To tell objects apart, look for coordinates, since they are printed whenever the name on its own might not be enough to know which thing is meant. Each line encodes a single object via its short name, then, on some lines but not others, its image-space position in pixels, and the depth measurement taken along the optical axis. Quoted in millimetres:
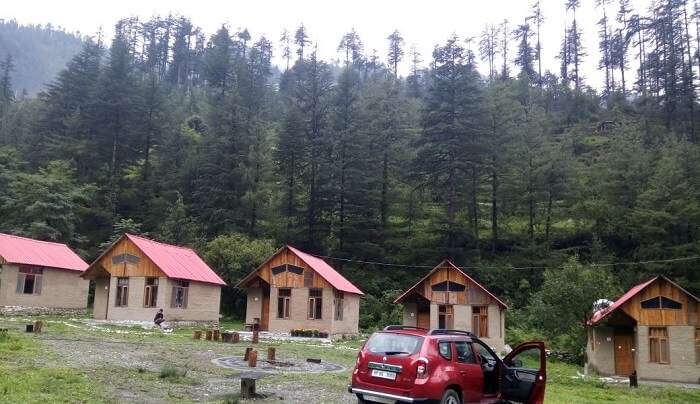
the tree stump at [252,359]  18092
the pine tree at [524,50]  85312
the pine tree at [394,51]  94812
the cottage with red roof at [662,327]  27625
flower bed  34531
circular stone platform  17531
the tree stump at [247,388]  11992
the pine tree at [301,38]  94938
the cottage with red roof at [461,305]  35469
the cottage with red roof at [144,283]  34719
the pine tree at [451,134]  48469
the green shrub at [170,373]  14000
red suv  9703
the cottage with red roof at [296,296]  35688
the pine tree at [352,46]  97750
